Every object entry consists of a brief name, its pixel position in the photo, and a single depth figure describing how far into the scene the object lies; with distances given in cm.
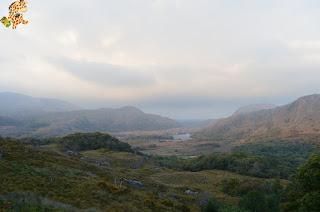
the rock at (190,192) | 4568
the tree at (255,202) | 3423
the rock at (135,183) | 3682
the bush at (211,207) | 2950
